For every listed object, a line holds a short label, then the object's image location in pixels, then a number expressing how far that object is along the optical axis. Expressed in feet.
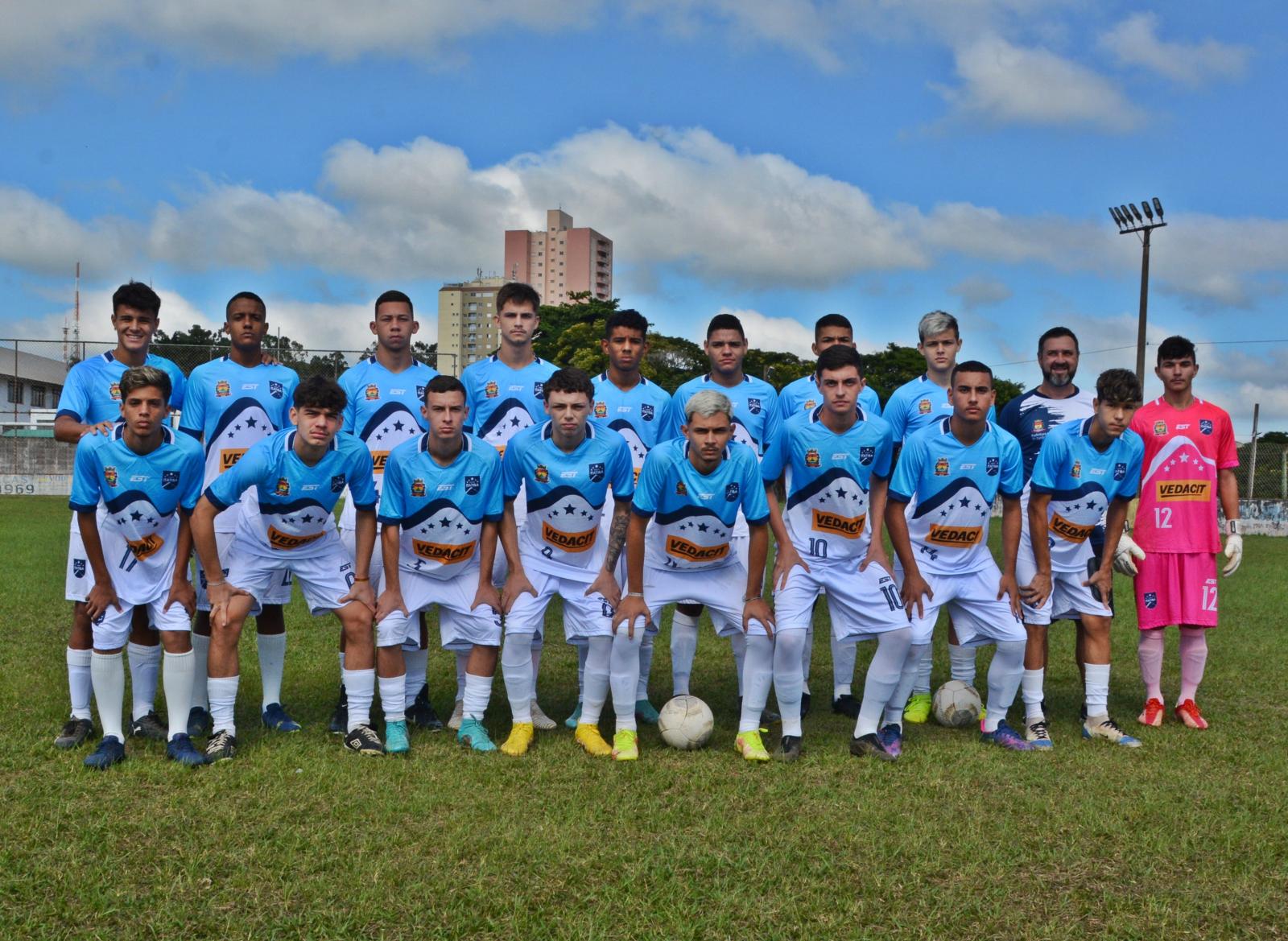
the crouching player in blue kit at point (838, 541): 17.47
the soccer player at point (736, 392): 20.86
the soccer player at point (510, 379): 20.54
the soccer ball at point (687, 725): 17.54
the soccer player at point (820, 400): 20.86
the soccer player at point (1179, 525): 20.54
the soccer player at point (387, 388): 20.40
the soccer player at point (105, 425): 17.20
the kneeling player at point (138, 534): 16.22
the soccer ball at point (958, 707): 19.77
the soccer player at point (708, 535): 17.20
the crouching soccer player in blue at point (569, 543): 17.67
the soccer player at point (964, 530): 17.89
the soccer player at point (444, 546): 17.61
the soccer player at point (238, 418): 18.89
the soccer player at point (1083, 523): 18.99
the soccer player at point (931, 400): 20.67
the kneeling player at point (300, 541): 16.70
